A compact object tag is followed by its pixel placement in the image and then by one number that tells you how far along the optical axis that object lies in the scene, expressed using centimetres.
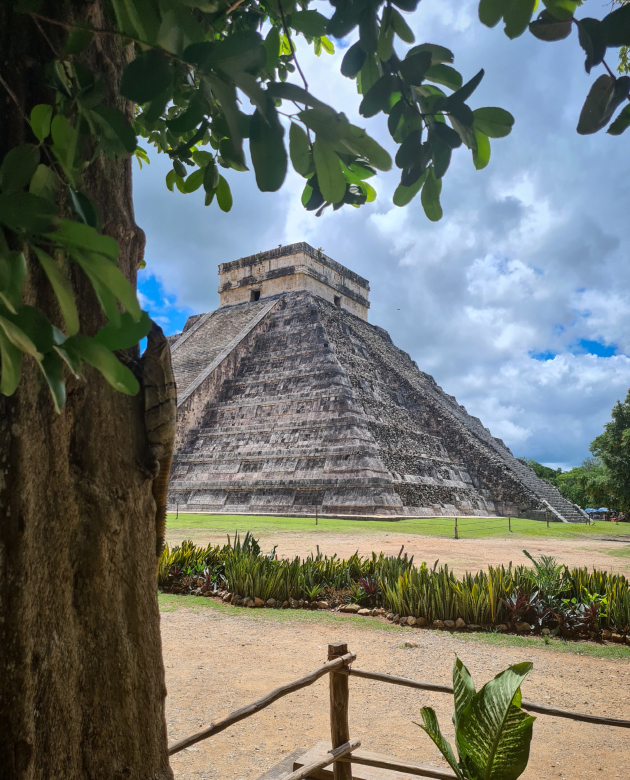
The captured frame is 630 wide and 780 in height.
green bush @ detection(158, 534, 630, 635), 619
